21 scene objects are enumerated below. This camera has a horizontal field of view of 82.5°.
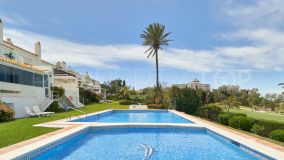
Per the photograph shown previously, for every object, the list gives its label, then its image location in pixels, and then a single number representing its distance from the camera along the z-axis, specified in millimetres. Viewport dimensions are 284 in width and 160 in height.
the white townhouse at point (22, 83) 10952
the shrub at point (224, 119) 11880
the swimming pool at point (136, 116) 12166
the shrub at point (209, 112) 15576
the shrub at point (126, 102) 28332
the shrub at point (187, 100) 19376
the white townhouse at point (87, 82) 37218
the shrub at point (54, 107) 14377
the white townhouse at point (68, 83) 19268
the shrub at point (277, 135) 7121
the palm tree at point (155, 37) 24200
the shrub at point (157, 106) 21503
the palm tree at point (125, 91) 38823
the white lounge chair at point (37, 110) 11970
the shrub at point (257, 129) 9206
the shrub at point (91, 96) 27521
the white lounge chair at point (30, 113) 11333
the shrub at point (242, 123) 9795
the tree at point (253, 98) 38007
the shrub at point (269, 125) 9458
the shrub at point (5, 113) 9484
